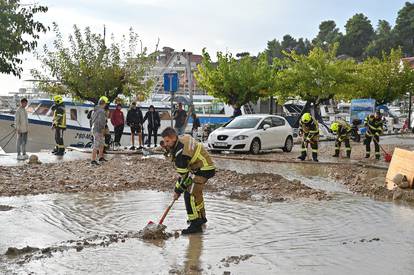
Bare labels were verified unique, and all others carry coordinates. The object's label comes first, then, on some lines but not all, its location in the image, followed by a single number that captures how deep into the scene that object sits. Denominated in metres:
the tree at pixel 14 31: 8.53
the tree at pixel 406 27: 109.75
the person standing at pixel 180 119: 21.56
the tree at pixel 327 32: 128.88
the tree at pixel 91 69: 26.56
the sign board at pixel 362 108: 33.69
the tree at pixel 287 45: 122.81
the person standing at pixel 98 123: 16.06
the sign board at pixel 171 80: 19.98
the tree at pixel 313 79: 36.78
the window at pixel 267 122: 21.92
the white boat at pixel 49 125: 29.75
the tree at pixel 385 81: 40.16
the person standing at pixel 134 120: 22.14
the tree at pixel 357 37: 114.74
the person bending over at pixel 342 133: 20.62
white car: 21.06
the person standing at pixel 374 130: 20.25
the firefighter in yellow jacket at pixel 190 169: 7.76
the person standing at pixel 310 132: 18.44
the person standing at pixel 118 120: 21.92
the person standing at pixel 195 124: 25.43
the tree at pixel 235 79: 34.88
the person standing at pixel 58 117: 18.22
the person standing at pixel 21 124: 17.27
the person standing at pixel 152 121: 22.86
